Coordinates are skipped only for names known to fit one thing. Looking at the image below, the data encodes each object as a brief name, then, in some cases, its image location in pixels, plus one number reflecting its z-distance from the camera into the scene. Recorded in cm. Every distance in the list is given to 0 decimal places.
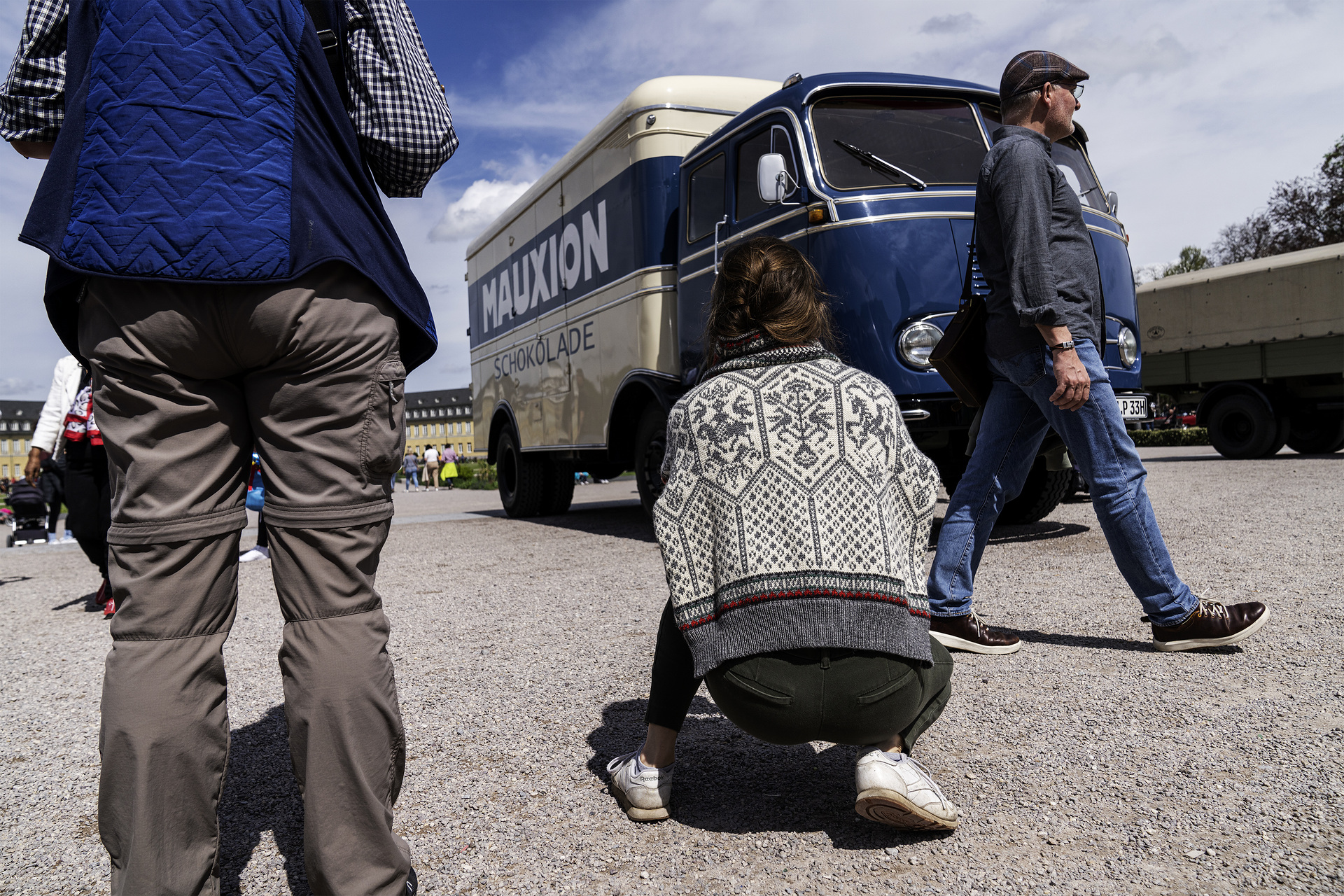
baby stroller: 892
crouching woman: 178
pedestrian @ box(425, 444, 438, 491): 3634
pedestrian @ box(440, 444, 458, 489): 3310
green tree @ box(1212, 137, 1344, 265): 2777
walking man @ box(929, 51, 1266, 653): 310
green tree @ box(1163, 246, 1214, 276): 4128
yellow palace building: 11900
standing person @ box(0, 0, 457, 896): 149
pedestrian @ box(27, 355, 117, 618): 487
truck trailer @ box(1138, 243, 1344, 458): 1234
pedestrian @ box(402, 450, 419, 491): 3510
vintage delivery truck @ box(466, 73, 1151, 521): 504
